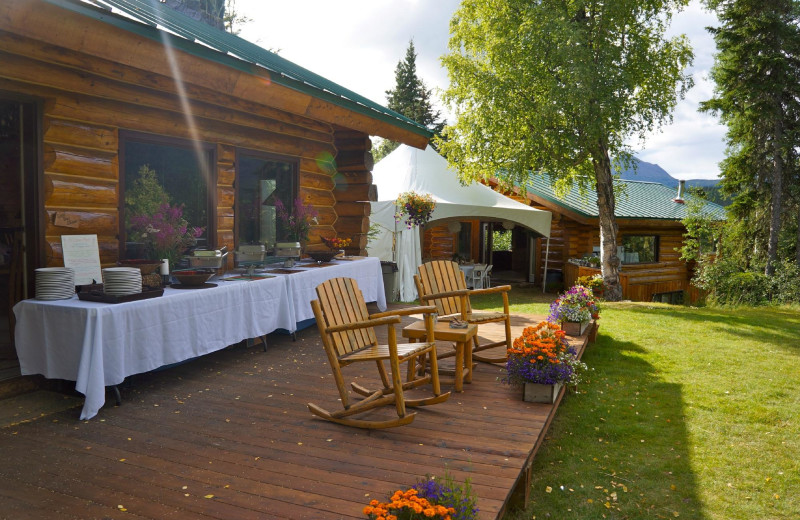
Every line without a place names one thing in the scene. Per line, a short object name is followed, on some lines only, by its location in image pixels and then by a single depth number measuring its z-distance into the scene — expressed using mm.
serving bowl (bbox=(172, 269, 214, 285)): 4570
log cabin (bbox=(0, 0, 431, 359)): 3811
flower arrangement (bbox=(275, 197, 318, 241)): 6991
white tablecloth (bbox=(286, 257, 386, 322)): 5887
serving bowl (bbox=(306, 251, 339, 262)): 6910
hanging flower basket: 9688
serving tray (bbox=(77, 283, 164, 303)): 3753
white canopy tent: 10359
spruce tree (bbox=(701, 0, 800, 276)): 12750
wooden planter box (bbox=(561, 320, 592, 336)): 6117
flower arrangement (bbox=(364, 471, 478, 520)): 1903
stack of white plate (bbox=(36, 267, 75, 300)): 3793
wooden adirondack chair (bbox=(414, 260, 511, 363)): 4535
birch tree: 9875
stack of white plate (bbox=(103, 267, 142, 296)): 3770
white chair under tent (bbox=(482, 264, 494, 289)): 12664
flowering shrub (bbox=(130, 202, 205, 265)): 4773
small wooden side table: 4012
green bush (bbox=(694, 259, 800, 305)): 12289
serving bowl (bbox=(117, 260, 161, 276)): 4395
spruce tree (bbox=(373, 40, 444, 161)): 28031
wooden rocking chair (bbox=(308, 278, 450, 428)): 3320
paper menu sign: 4148
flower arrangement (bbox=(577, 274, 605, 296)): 11078
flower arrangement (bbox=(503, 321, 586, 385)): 3833
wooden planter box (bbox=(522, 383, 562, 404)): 3842
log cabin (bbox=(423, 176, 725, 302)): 14412
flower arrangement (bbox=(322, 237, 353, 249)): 7277
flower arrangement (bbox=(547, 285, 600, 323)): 6168
